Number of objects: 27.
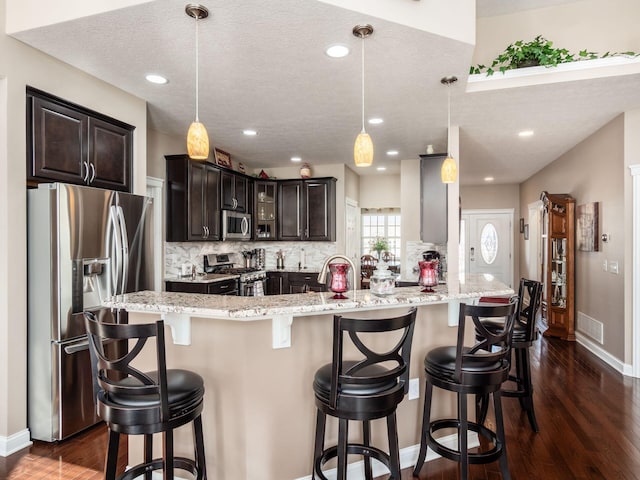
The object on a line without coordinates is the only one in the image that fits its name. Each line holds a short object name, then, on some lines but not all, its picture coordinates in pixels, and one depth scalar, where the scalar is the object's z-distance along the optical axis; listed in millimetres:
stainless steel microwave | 5629
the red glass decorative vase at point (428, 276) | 2545
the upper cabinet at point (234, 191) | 5644
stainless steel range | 5633
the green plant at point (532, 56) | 3318
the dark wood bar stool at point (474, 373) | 2025
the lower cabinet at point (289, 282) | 6488
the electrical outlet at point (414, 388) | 2518
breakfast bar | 2041
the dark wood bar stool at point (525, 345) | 2863
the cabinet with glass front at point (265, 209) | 6602
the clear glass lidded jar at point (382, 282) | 2314
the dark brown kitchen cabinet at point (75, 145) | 2725
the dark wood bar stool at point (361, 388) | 1694
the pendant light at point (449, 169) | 3248
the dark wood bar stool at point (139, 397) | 1605
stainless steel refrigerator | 2678
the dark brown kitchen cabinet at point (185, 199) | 4836
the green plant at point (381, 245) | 8281
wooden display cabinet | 5516
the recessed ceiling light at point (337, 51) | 2670
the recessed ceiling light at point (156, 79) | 3172
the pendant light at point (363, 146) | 2414
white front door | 9242
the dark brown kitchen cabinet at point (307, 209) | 6559
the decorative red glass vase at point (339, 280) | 2184
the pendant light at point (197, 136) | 2223
